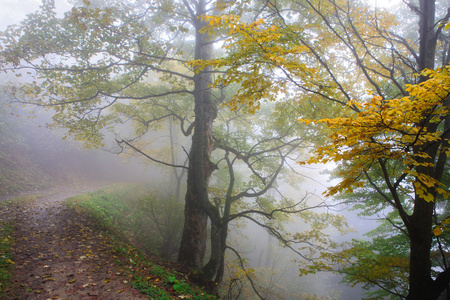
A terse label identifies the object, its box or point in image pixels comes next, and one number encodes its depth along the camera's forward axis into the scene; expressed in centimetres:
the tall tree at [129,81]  598
